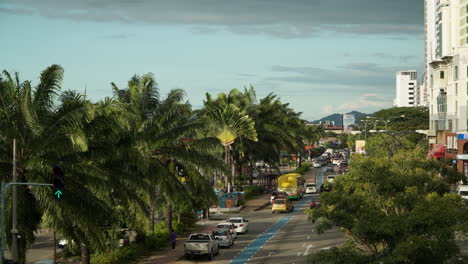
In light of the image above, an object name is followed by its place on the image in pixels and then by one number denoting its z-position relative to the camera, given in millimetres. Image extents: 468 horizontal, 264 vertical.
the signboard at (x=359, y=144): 144875
